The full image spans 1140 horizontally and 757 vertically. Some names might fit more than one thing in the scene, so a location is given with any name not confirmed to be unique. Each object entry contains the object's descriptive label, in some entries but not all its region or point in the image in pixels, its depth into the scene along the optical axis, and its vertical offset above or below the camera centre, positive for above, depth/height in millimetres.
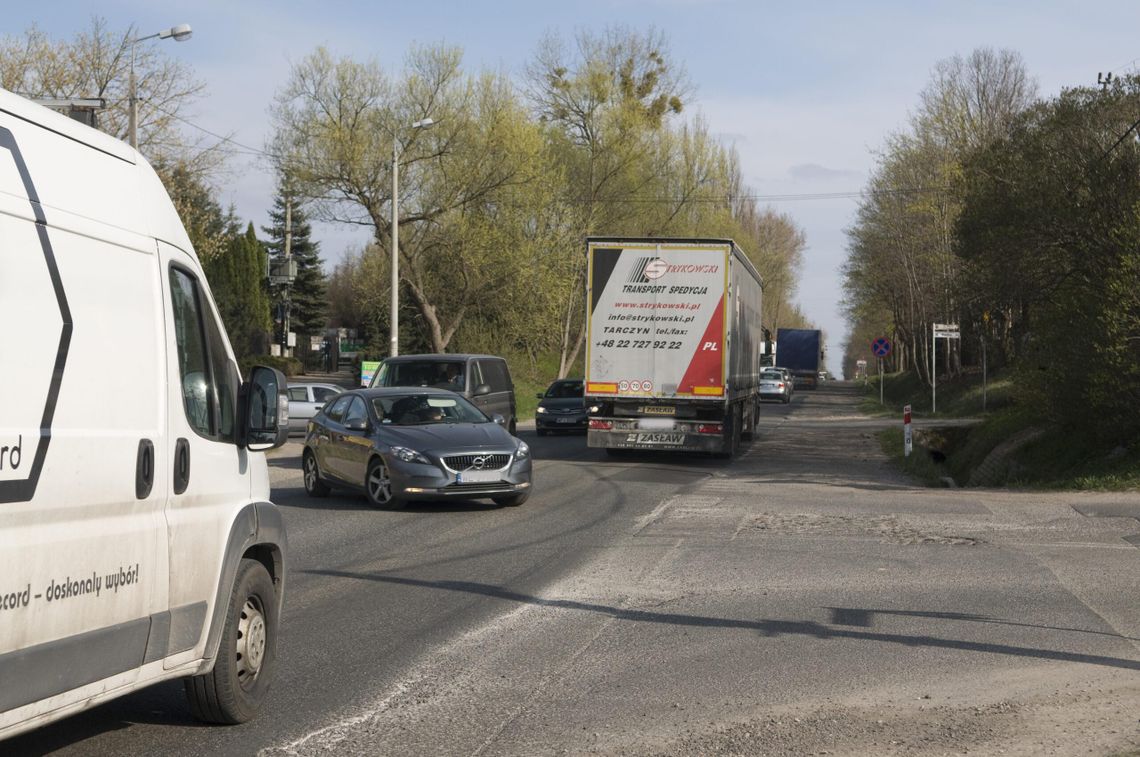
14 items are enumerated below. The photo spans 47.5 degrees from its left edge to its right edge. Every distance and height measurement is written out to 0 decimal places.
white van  4020 -272
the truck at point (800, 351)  82188 +1150
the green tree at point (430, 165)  42312 +6891
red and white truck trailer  22703 +486
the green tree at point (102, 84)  34844 +7956
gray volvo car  14820 -946
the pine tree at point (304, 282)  82562 +5756
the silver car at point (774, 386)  58656 -762
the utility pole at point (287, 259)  38500 +3431
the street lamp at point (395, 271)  34347 +2784
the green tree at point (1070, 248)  18219 +1973
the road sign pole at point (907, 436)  24031 -1280
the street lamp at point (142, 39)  23797 +6207
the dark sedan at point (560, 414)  32719 -1107
